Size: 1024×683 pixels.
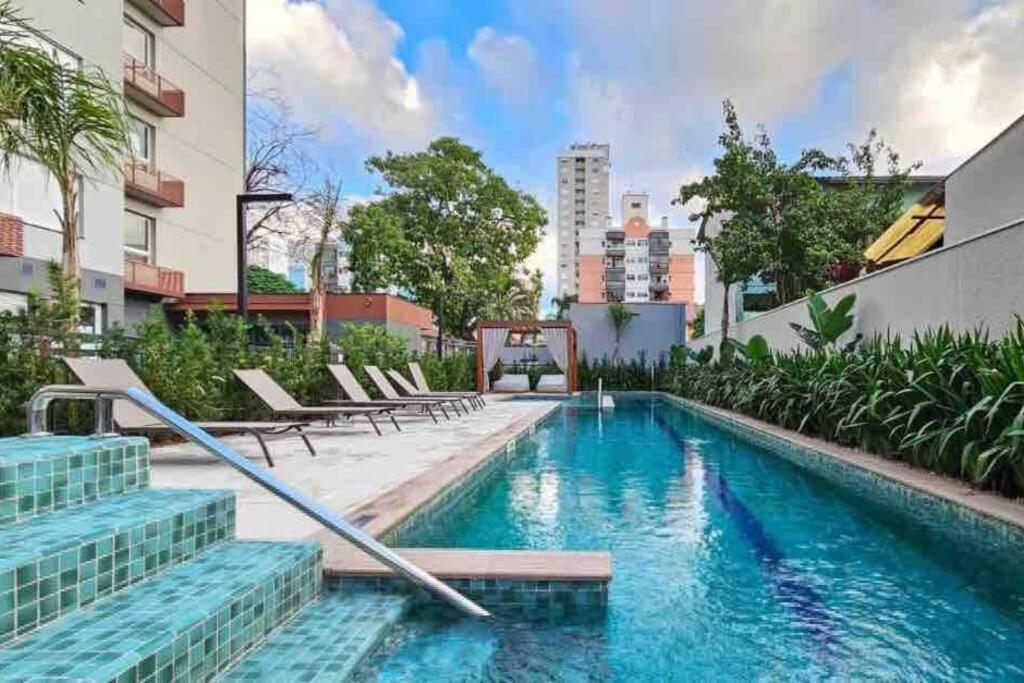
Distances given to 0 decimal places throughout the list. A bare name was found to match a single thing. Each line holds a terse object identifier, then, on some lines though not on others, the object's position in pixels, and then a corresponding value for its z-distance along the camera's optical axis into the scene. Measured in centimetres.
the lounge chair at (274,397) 873
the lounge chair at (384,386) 1304
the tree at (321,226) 1914
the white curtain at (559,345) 2519
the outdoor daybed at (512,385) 2523
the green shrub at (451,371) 1952
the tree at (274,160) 2384
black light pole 999
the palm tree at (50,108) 482
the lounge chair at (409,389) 1405
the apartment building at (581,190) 12769
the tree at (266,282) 3810
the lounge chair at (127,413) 680
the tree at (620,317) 2906
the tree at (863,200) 1889
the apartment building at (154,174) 1622
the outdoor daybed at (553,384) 2508
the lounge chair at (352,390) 1140
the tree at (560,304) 6209
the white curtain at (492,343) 2534
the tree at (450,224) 3356
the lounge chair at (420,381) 1606
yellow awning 1638
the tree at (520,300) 3841
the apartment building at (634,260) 9125
